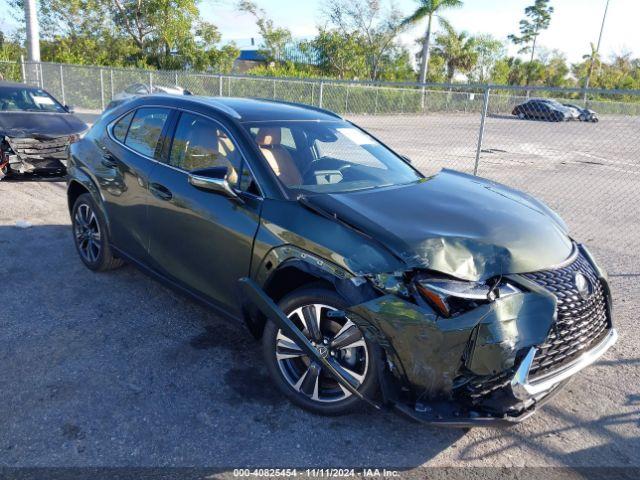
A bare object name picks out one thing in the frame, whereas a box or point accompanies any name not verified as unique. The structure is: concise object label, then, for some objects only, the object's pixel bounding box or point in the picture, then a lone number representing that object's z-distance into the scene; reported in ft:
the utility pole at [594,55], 188.26
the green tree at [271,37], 131.95
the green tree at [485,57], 192.74
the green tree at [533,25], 228.43
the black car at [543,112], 64.40
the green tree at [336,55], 132.67
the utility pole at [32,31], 51.64
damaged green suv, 8.32
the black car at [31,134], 27.12
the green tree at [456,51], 179.32
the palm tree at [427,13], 125.59
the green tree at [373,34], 148.66
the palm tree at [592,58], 189.96
